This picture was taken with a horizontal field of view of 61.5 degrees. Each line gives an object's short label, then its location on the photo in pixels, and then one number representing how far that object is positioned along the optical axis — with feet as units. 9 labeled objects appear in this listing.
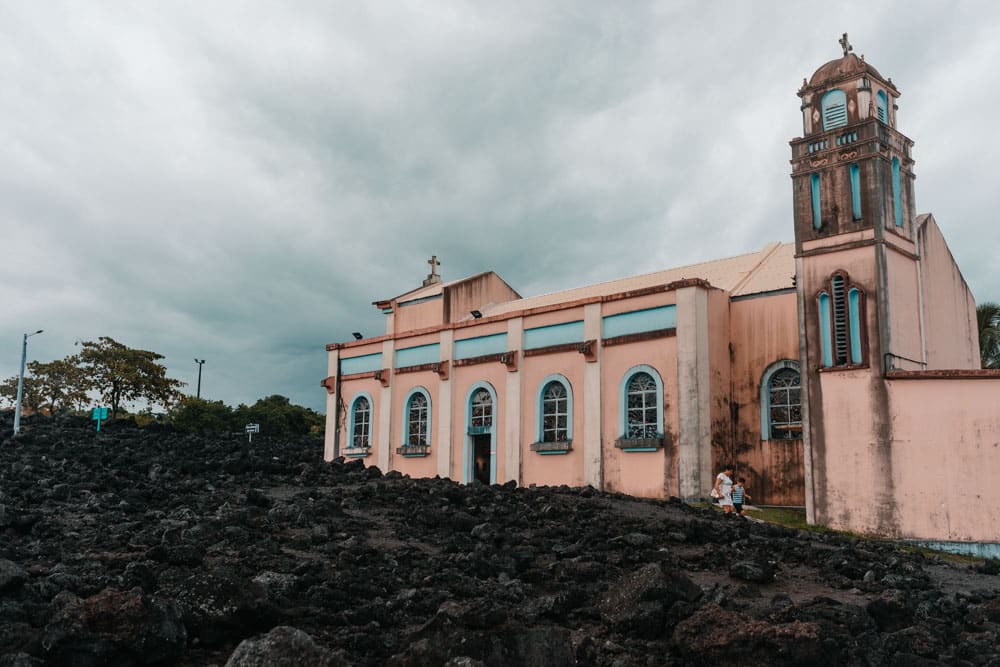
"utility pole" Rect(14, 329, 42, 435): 105.50
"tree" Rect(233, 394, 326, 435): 148.56
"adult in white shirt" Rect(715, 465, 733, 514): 55.11
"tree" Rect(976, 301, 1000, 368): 88.12
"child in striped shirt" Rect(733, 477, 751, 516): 54.60
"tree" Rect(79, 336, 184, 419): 131.85
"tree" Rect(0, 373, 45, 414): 139.74
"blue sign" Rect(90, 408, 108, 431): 112.16
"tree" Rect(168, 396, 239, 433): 135.33
